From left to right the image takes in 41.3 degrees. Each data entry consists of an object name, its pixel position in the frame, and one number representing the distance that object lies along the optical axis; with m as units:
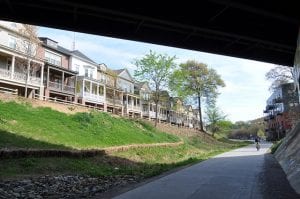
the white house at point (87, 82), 59.94
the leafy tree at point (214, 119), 101.19
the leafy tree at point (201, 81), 85.88
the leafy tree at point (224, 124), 103.49
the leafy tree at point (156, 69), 58.12
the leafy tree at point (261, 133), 152.23
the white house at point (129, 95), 77.25
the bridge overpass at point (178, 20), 11.74
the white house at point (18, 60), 43.53
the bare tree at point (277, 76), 53.91
